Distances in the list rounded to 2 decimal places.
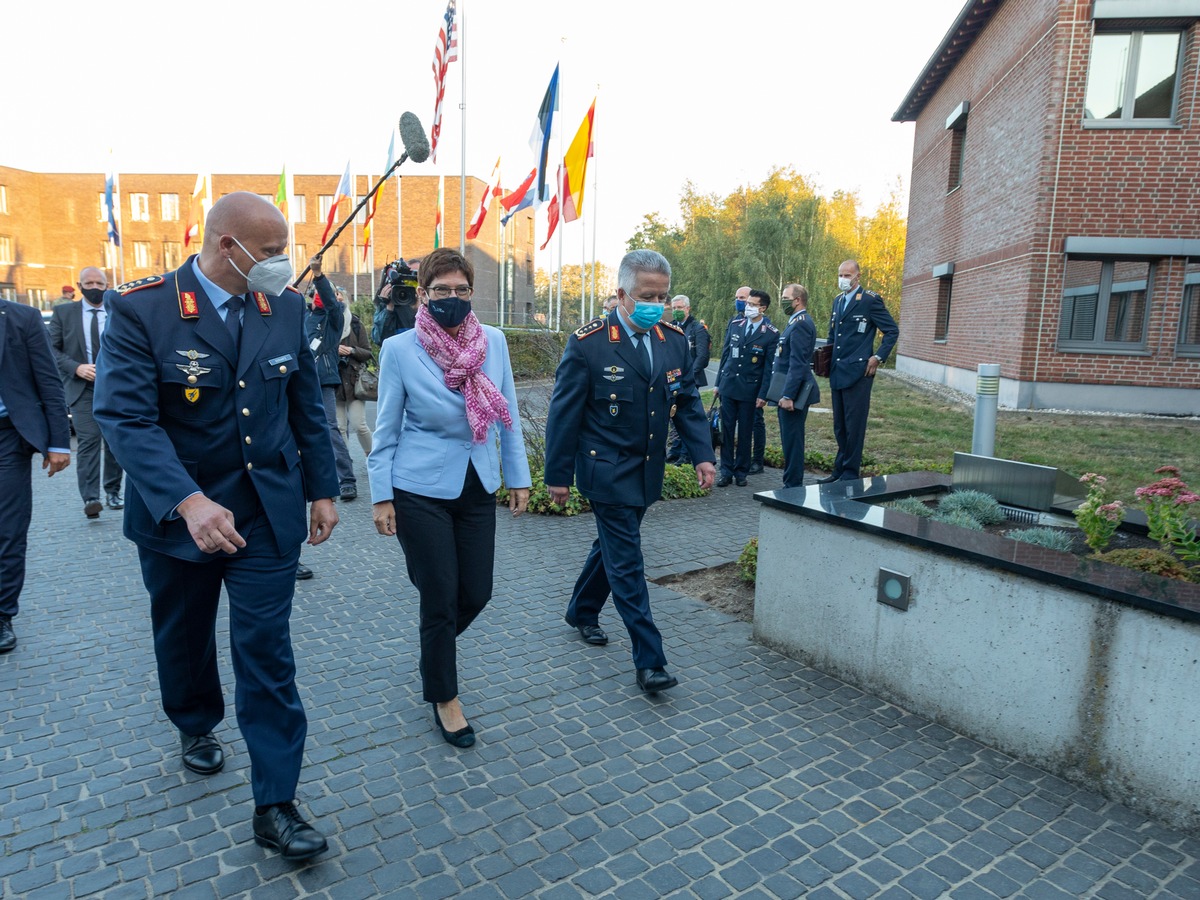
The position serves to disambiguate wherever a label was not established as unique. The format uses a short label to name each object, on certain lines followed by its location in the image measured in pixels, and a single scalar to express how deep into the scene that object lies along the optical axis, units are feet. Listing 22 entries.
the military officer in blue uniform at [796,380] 27.89
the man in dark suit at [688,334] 34.35
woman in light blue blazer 11.78
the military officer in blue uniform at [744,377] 31.55
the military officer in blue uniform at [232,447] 8.80
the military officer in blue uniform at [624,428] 13.84
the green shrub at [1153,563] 11.72
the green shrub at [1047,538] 13.52
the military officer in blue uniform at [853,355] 27.43
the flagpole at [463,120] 53.21
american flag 53.36
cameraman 22.13
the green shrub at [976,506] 15.89
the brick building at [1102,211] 47.83
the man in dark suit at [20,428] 15.46
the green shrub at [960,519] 14.80
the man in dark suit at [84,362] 24.25
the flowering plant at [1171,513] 12.17
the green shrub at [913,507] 15.40
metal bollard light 21.24
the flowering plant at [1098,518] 12.79
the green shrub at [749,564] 19.56
